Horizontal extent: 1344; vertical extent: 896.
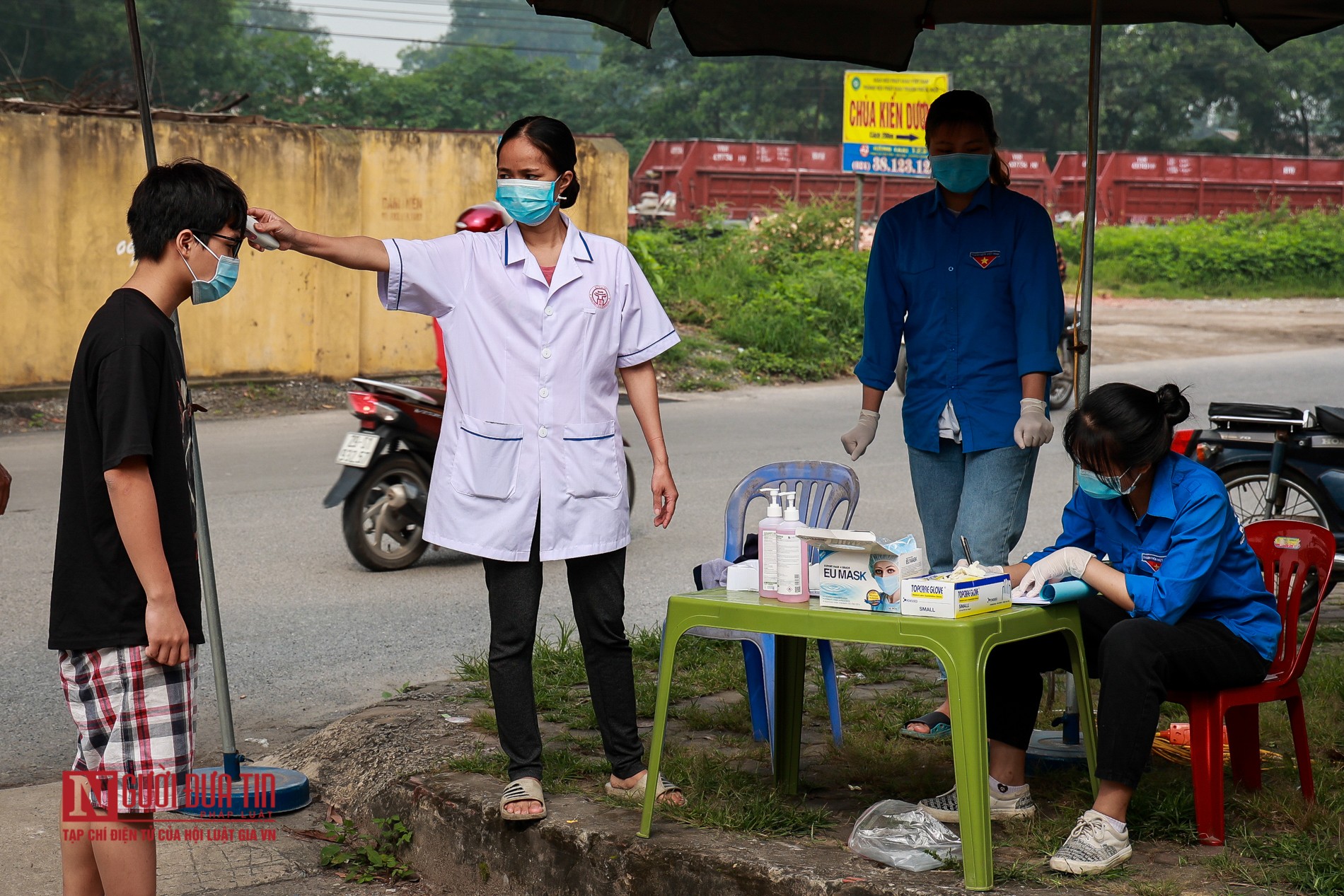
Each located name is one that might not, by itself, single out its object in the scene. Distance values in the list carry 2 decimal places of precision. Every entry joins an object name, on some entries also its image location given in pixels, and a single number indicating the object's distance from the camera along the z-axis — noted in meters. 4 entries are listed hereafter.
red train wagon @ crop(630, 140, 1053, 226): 33.34
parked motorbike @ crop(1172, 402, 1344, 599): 6.87
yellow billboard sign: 19.58
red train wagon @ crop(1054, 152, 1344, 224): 36.31
